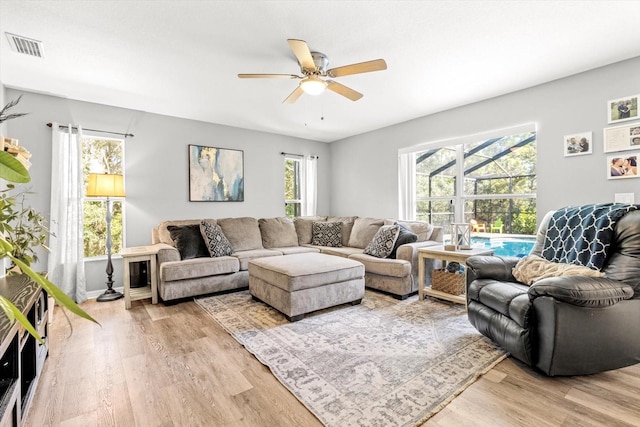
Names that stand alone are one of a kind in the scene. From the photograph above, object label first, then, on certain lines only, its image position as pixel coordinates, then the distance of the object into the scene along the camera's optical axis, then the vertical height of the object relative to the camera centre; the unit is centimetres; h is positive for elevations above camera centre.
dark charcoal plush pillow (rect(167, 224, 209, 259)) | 369 -28
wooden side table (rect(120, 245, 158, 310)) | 332 -56
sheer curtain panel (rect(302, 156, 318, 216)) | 580 +54
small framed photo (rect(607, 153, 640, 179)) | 277 +44
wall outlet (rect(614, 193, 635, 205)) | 279 +15
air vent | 239 +138
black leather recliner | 184 -63
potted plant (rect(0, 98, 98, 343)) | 44 -6
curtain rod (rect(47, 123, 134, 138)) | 362 +108
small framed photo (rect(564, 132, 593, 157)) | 302 +70
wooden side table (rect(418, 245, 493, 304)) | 311 -43
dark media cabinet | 123 -69
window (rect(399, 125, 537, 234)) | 359 +45
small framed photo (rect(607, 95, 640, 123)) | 276 +95
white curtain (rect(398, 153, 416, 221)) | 478 +46
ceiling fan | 231 +116
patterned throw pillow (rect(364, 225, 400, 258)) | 379 -31
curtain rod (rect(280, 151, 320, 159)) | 550 +113
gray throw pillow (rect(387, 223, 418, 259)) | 379 -28
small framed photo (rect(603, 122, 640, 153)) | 276 +69
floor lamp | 343 +30
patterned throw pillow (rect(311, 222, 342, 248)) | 486 -27
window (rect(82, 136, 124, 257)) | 389 +19
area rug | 171 -98
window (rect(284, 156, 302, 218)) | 566 +57
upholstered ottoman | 287 -64
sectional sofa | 347 -46
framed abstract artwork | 456 +66
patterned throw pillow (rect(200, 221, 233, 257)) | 385 -28
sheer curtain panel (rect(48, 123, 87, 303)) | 353 +4
